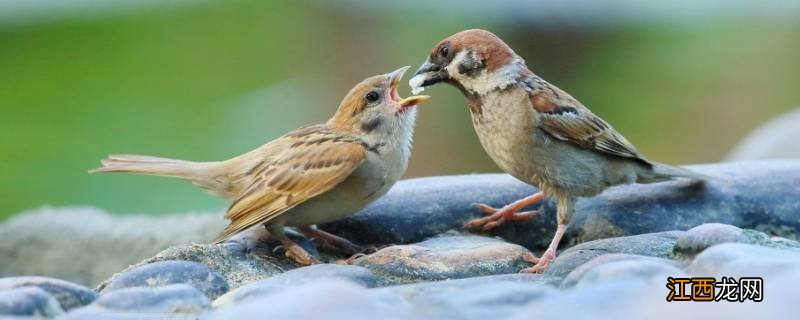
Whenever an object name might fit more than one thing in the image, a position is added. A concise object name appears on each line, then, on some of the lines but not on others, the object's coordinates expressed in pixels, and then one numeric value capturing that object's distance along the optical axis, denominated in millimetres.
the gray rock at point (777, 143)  12805
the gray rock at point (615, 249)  6794
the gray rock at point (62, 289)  5895
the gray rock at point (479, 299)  5172
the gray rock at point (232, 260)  7348
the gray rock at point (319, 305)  4852
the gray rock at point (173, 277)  6352
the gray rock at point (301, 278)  5909
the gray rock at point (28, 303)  5434
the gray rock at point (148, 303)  5500
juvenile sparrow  8211
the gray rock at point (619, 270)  5477
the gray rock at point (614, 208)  8648
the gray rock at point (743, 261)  5395
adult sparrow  8930
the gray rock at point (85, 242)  10211
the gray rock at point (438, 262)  7129
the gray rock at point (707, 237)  6414
